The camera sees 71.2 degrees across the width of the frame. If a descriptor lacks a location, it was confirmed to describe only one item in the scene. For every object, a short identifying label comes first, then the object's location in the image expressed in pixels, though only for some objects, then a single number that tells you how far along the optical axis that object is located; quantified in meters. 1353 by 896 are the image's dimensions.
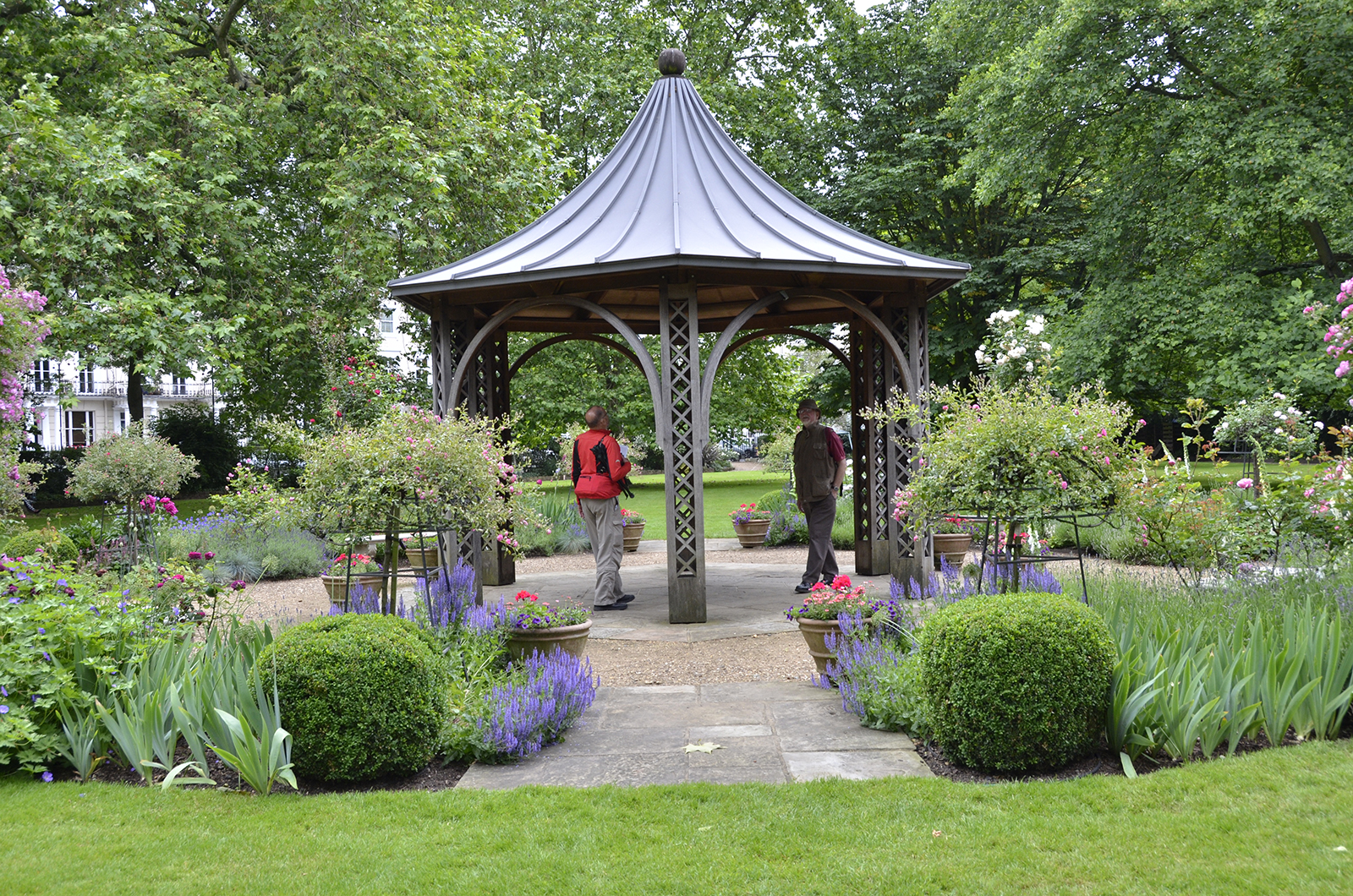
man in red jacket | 9.12
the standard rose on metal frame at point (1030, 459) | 5.52
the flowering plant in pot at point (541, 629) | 6.36
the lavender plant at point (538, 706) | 4.73
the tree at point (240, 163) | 12.84
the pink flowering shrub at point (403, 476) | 6.02
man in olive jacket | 9.54
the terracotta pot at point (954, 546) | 11.88
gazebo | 8.43
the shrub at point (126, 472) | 11.52
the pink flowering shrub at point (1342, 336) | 6.06
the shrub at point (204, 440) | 26.70
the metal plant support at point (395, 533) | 6.16
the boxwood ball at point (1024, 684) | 4.26
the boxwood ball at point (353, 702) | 4.35
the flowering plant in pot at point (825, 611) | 6.32
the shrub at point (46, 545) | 8.38
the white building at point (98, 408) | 46.22
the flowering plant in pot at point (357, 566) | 8.91
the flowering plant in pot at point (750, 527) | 14.98
